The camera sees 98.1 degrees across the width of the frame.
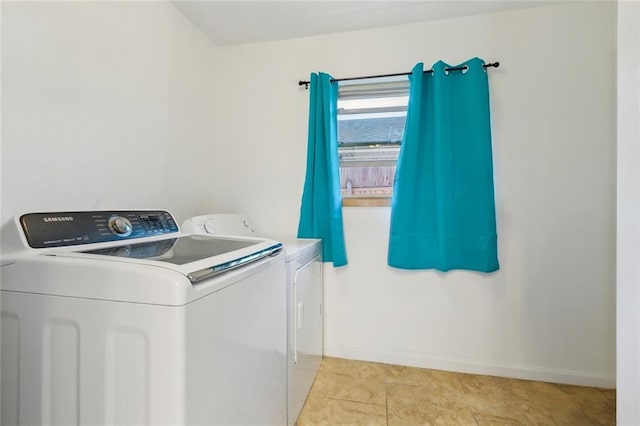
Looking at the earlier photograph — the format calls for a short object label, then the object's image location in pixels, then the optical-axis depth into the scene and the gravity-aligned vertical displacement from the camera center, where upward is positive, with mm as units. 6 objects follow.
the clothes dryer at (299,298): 1377 -494
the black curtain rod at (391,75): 1748 +942
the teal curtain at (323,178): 1909 +240
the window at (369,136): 2043 +581
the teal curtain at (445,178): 1732 +222
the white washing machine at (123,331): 647 -308
